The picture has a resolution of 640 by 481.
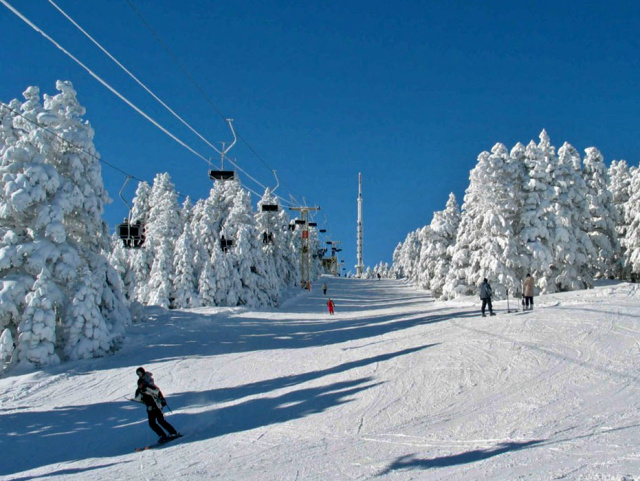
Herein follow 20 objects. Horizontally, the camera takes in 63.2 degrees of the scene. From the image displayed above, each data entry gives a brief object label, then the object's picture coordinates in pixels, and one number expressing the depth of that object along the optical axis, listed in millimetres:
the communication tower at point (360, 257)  178125
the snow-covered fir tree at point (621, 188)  51312
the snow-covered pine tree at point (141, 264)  48531
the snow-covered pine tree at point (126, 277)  34219
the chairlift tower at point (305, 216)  57300
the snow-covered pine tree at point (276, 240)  65188
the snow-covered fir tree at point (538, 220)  35062
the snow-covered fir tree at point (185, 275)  44219
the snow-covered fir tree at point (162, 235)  44812
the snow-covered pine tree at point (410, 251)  124162
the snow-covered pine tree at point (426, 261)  58312
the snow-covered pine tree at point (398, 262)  162525
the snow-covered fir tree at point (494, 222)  35562
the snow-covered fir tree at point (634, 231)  41469
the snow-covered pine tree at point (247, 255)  47781
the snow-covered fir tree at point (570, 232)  35625
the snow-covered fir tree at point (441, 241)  54156
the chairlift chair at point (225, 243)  40906
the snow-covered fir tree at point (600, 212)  41469
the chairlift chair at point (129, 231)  29219
